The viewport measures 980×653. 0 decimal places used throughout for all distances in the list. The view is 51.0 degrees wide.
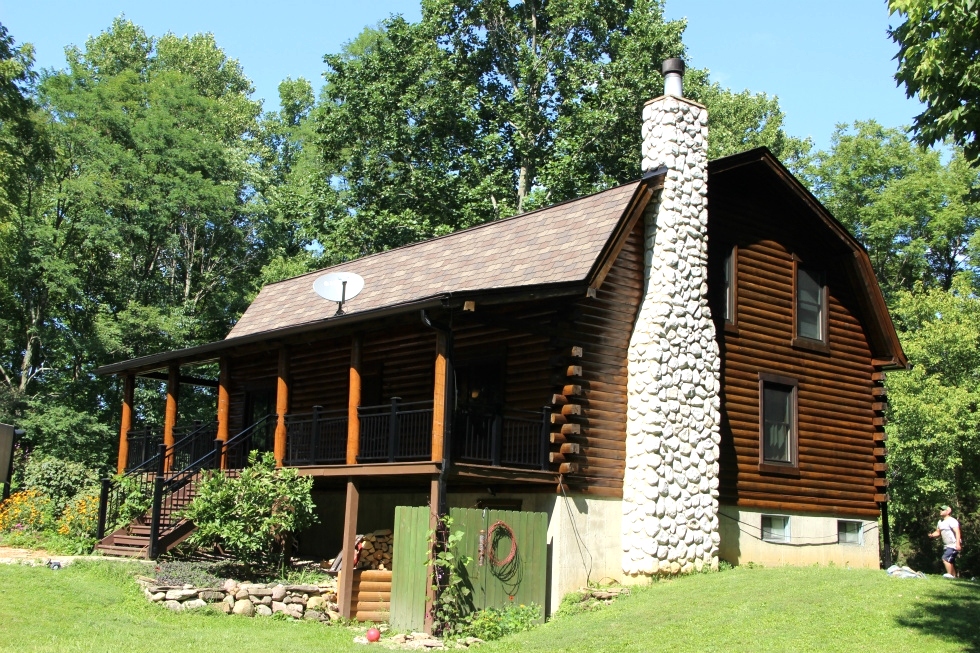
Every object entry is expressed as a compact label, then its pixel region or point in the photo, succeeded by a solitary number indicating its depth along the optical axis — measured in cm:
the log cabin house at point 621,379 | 1634
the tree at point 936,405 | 3189
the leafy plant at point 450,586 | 1432
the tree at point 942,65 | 1129
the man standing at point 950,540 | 1873
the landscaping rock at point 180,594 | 1484
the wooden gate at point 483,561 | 1477
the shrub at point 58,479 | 2520
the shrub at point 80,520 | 1914
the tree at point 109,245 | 3356
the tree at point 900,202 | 3953
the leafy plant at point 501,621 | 1431
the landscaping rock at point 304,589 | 1570
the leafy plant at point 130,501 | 1830
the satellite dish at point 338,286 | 1941
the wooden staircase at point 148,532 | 1709
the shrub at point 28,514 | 2036
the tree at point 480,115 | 3428
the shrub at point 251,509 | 1605
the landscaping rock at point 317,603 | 1575
